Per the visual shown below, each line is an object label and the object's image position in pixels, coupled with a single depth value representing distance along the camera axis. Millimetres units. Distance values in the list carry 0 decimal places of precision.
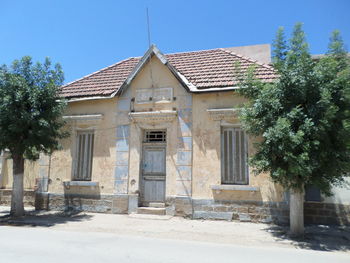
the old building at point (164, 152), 9469
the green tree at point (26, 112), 9391
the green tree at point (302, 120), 6727
